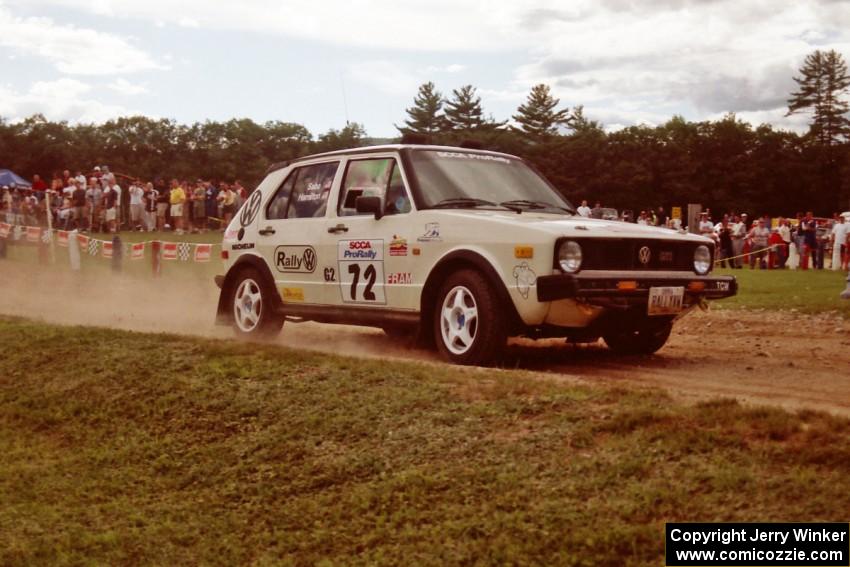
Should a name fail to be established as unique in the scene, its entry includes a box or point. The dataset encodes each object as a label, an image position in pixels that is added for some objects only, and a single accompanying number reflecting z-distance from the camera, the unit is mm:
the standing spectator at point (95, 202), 29734
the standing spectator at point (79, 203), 29895
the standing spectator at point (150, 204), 32031
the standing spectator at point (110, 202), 29562
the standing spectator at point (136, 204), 31000
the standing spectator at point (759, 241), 30328
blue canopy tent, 43938
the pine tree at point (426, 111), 110500
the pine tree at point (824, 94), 106688
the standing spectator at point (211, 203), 32188
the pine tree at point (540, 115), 107125
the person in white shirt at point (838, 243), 26516
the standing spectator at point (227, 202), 30453
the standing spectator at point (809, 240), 29164
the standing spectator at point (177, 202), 30797
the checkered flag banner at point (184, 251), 20391
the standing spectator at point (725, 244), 32231
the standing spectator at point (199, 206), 31375
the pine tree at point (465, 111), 106688
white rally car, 7633
